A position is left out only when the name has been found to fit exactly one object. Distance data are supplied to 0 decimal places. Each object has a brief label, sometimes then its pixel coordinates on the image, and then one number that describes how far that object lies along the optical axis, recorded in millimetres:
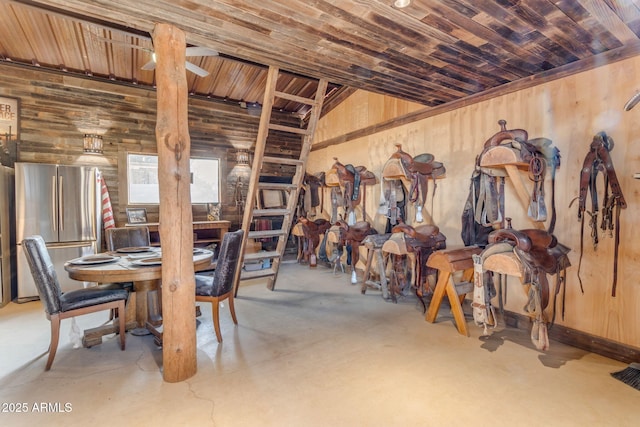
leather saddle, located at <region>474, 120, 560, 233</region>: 2762
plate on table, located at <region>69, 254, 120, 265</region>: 2659
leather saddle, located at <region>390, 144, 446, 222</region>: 3777
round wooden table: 2445
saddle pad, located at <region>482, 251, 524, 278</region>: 2395
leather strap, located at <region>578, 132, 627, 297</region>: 2451
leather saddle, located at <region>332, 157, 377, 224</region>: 4762
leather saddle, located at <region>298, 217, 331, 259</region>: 5542
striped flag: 4828
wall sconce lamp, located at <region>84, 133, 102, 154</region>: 4945
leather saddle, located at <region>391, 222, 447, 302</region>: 3473
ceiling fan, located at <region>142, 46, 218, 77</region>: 2816
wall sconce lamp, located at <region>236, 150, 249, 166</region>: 6355
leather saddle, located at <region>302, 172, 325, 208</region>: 6148
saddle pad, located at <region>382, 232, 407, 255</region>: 3455
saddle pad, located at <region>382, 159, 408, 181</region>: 3830
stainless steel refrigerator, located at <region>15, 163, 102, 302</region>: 3939
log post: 2107
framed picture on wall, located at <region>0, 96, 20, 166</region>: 4402
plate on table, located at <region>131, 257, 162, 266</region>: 2586
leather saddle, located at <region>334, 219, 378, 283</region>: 4594
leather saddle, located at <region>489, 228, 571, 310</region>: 2441
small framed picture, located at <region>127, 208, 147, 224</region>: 5180
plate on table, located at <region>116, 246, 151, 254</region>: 3270
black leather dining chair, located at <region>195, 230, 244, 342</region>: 2801
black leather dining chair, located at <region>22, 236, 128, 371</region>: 2330
